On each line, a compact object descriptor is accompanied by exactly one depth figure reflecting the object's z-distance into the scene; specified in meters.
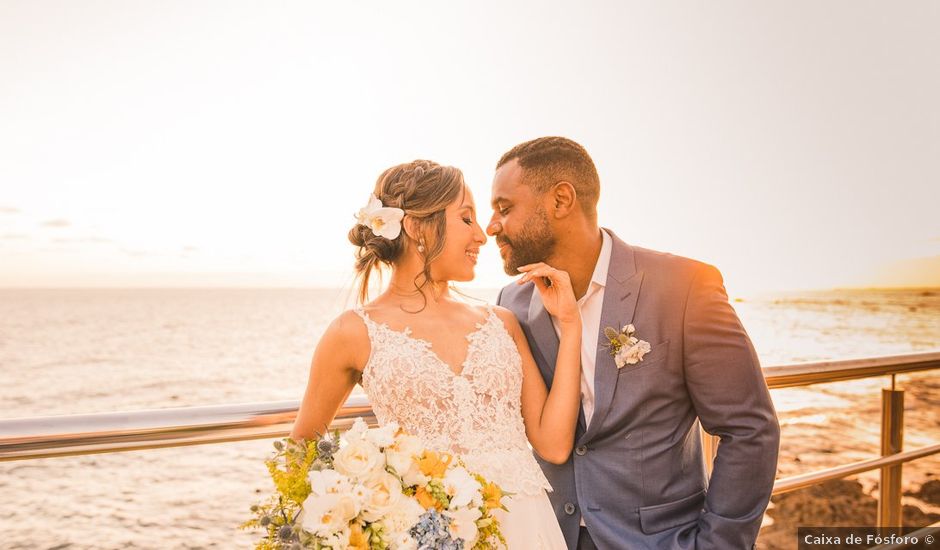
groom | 1.90
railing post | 3.18
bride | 1.90
